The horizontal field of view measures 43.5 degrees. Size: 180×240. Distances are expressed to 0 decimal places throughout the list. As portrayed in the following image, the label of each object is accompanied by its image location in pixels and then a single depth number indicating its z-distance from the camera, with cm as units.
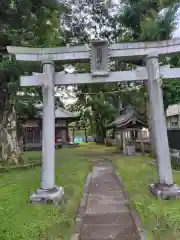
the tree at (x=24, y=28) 1045
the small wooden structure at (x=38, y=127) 2738
